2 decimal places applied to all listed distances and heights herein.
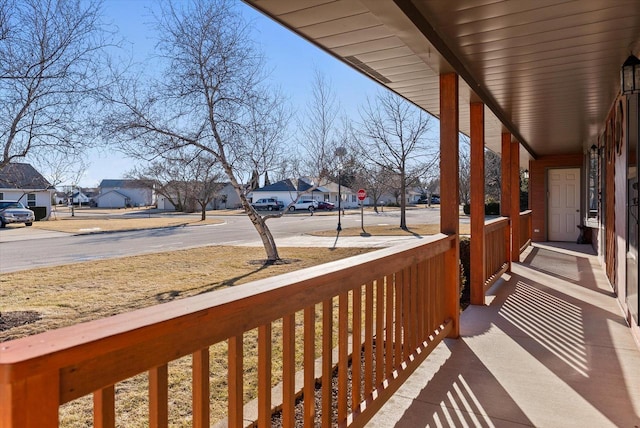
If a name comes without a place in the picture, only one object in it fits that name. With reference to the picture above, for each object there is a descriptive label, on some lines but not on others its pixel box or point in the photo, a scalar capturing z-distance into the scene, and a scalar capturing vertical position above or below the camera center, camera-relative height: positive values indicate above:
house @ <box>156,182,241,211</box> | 43.62 +0.30
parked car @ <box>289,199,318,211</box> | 37.25 -0.18
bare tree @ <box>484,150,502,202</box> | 24.20 +1.57
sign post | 18.69 +0.32
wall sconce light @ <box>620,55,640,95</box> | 3.02 +0.86
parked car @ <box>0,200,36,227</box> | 20.17 -0.25
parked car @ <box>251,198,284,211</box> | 37.53 -0.03
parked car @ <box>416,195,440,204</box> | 53.67 +0.04
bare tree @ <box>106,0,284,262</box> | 8.55 +2.36
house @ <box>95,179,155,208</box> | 53.38 +1.23
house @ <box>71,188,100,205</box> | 58.51 +1.65
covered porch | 1.02 -0.36
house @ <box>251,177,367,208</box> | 43.31 +0.92
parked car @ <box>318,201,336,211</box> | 40.09 -0.32
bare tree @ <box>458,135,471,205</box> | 22.00 +1.85
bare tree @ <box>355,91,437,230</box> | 16.44 +2.56
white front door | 9.98 -0.15
